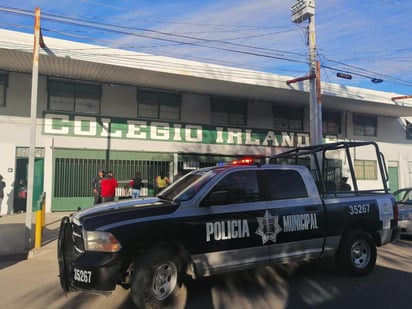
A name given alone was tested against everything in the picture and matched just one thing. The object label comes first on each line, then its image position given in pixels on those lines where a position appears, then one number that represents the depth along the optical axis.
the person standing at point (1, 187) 14.89
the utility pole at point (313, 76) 16.56
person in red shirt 12.70
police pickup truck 4.79
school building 15.05
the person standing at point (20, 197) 15.26
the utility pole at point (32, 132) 9.50
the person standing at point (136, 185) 15.28
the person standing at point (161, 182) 15.77
